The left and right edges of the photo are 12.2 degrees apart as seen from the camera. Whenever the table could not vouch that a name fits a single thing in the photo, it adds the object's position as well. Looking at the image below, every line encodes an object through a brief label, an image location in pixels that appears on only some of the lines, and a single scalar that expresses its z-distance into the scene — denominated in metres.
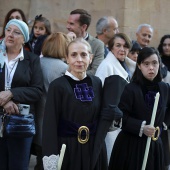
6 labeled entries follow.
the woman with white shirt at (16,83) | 7.18
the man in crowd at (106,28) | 10.38
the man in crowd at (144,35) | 11.32
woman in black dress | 6.02
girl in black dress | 7.14
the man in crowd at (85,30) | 9.21
